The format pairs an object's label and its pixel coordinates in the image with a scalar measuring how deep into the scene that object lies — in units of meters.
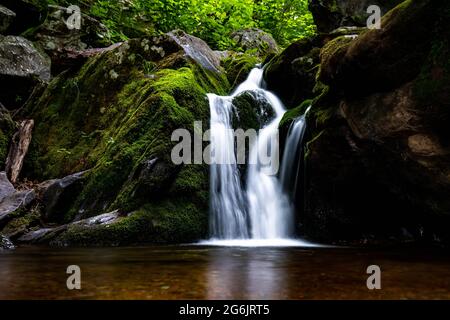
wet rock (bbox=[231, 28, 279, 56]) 14.70
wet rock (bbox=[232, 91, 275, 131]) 8.80
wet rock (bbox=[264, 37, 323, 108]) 9.27
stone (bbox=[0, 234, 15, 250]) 5.62
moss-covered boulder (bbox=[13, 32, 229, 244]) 6.93
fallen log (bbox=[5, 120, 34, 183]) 8.74
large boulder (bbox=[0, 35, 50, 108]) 10.39
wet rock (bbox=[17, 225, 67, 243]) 6.52
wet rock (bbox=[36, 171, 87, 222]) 7.39
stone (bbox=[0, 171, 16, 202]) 7.59
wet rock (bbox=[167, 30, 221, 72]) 10.16
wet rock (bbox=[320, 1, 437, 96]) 4.96
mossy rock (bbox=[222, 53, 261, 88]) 10.81
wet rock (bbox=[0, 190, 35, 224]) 7.04
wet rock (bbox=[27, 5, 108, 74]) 11.62
